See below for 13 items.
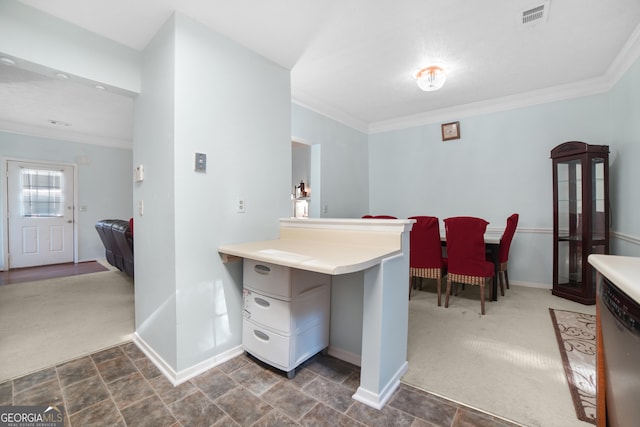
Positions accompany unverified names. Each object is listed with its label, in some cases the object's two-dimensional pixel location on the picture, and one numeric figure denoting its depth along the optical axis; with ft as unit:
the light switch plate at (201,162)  5.91
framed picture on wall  13.29
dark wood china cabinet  9.69
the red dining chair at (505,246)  9.73
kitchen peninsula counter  4.69
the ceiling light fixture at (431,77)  9.27
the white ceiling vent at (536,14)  6.45
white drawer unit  5.46
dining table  10.03
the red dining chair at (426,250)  9.55
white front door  15.01
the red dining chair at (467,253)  8.95
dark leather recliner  10.83
